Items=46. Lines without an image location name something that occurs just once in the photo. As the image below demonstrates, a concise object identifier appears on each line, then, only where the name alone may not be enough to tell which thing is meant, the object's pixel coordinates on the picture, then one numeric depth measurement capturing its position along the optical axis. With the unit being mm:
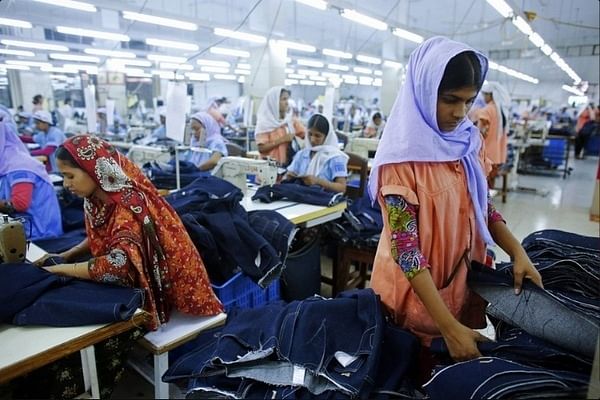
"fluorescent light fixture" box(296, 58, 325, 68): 11753
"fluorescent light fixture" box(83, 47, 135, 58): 9600
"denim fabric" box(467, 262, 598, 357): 861
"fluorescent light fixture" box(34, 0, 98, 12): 4188
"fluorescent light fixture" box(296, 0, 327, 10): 4977
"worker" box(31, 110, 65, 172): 6215
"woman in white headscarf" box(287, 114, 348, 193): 3154
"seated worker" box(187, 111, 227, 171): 4183
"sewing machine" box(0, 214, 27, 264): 1425
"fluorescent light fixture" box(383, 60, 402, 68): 11368
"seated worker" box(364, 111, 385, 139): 8011
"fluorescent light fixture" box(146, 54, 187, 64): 9842
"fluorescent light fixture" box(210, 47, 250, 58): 9062
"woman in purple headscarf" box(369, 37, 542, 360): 1051
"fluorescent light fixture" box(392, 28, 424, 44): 6912
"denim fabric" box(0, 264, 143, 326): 1259
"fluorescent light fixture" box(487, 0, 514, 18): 5168
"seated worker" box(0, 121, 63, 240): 2348
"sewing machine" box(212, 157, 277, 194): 2855
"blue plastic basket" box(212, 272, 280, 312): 2113
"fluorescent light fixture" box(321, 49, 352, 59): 9094
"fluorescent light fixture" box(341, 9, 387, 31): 5540
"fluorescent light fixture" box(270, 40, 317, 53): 8125
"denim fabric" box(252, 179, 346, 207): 2805
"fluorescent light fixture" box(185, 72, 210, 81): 12366
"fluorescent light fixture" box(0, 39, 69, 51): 3259
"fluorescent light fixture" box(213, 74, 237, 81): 14182
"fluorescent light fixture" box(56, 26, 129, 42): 6435
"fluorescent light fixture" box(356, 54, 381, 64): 10306
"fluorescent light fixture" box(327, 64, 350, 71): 13303
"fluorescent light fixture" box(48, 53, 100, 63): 9720
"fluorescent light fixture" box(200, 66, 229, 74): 12690
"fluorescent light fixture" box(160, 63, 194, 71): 10410
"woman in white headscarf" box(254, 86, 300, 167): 4380
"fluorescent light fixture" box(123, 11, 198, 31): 5078
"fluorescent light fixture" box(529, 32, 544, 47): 7069
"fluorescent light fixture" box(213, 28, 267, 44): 6429
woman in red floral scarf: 1502
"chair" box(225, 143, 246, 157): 4617
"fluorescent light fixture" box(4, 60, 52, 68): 7579
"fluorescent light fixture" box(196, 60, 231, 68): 11181
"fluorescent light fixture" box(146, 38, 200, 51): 8051
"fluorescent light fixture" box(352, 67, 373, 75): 13414
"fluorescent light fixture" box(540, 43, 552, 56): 8448
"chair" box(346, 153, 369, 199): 3623
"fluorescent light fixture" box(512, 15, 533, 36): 5973
